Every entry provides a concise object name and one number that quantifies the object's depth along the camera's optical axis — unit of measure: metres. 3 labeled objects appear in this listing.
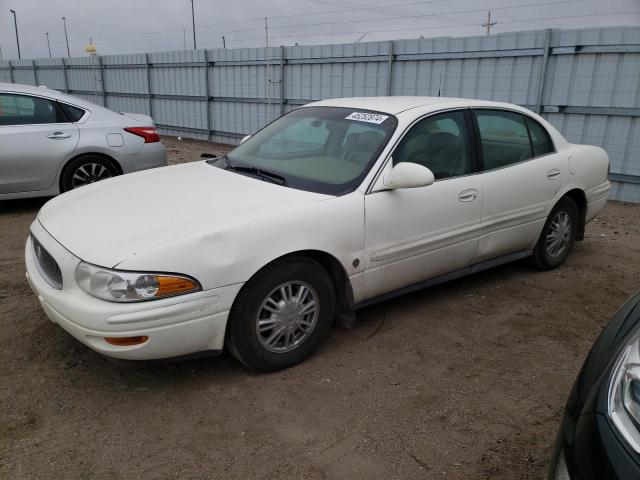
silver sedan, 6.22
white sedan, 2.72
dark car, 1.49
